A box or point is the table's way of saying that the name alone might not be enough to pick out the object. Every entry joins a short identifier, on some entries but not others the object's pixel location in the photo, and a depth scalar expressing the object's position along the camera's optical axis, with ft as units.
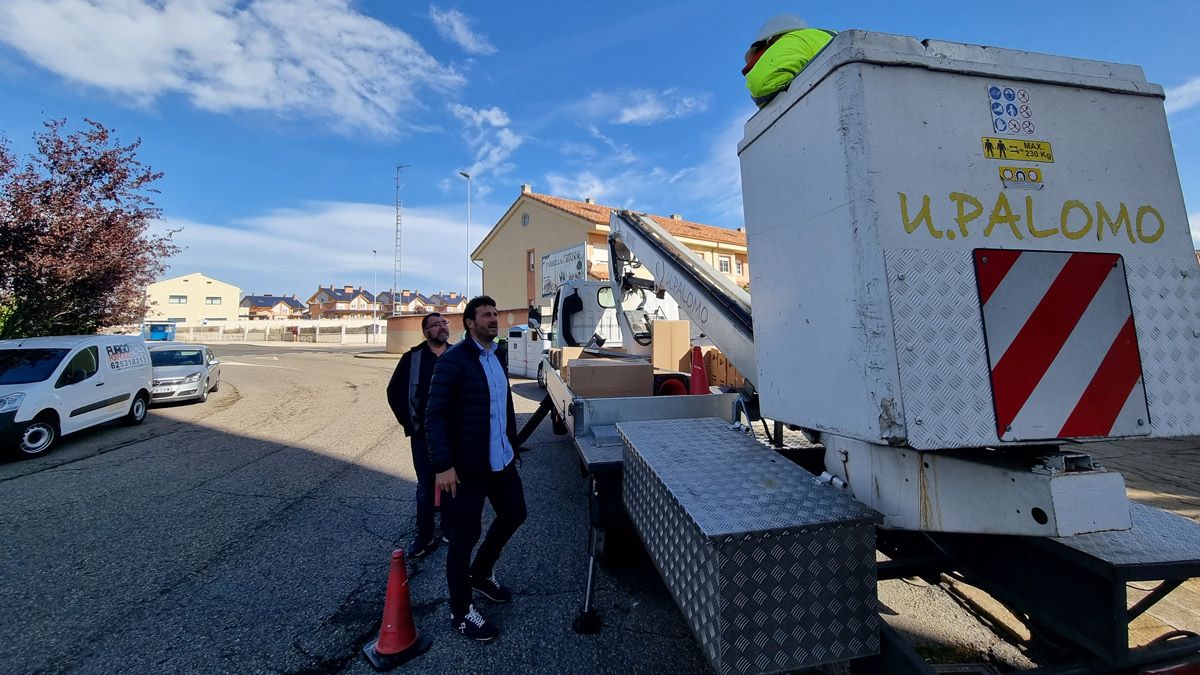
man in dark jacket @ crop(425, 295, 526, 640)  8.79
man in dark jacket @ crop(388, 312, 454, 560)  12.28
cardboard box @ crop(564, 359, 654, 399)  13.47
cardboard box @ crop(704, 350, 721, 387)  15.11
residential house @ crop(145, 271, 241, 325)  228.63
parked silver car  35.65
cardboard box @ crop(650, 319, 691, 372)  16.01
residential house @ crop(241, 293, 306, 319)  315.21
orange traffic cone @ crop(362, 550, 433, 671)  8.13
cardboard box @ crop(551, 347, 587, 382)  19.37
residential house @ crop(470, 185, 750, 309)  78.89
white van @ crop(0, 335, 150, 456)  21.44
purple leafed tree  30.68
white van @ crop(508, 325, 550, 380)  56.03
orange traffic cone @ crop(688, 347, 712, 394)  13.87
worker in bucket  6.82
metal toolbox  5.19
